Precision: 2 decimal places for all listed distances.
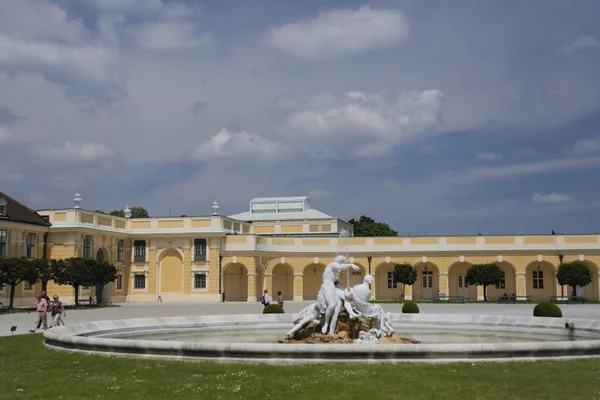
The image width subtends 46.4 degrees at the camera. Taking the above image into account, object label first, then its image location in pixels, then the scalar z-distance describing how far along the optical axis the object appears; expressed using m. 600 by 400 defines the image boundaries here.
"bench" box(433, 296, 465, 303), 56.60
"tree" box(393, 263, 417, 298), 58.31
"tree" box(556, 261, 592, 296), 54.28
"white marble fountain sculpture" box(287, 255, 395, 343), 16.81
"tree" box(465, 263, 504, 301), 55.41
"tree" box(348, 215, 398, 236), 92.62
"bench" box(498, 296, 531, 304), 55.91
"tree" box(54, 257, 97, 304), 44.16
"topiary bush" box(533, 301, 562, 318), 28.59
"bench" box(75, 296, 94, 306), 47.32
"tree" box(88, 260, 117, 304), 45.83
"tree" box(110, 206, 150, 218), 99.38
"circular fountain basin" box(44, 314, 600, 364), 13.44
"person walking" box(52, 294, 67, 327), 25.79
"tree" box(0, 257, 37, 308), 39.88
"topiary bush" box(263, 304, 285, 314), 27.25
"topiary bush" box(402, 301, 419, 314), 31.95
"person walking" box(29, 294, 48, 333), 25.33
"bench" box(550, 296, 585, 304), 53.20
